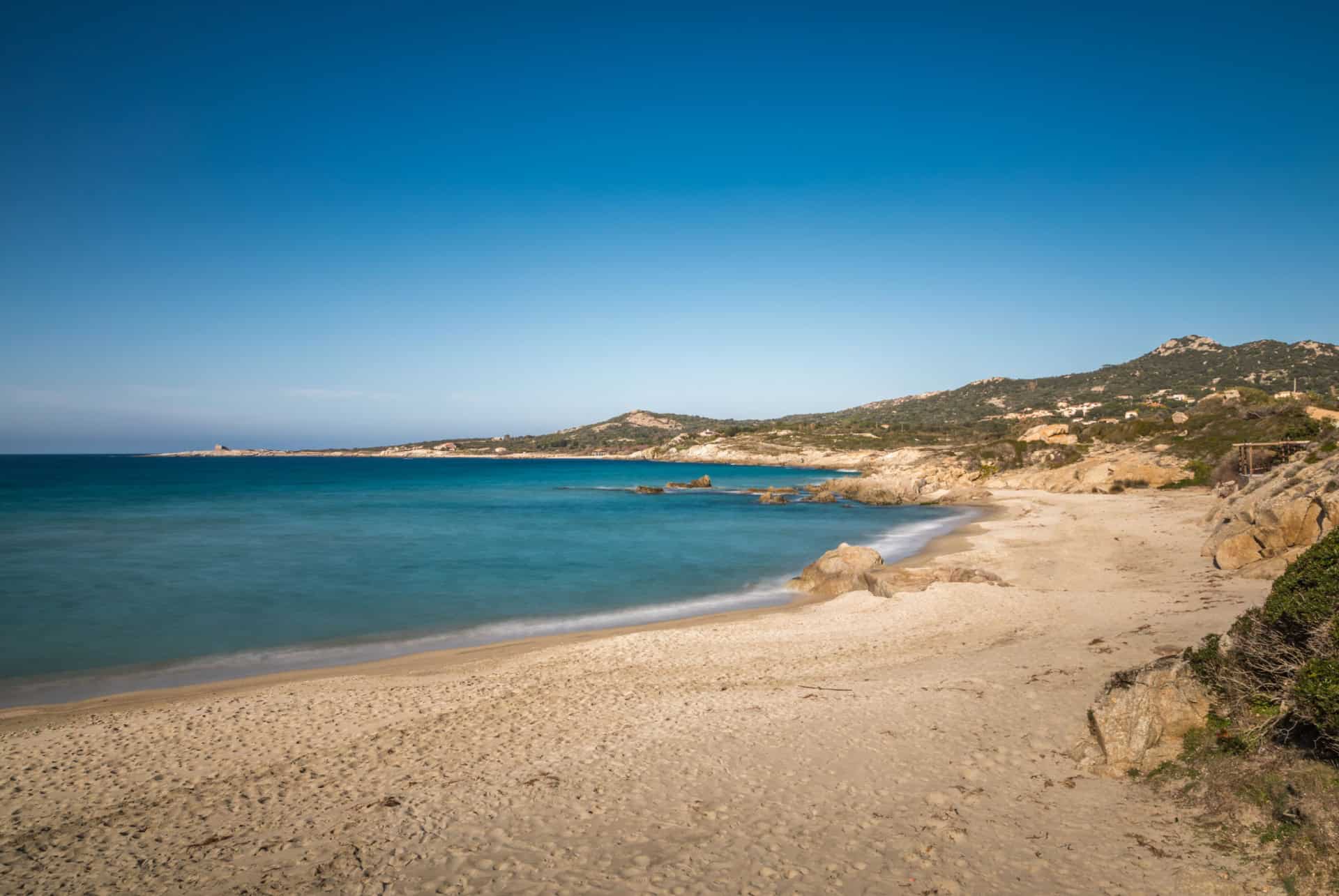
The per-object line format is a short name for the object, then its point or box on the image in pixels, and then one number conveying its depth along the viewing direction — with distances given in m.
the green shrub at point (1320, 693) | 5.06
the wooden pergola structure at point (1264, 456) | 29.52
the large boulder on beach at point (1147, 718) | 6.54
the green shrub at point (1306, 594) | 5.57
